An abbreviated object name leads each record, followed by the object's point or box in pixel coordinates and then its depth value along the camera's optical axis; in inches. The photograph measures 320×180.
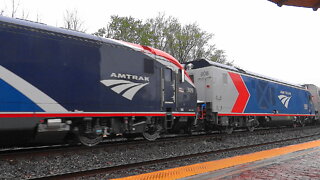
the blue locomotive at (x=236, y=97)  503.5
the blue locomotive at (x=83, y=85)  237.9
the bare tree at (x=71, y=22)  1070.7
